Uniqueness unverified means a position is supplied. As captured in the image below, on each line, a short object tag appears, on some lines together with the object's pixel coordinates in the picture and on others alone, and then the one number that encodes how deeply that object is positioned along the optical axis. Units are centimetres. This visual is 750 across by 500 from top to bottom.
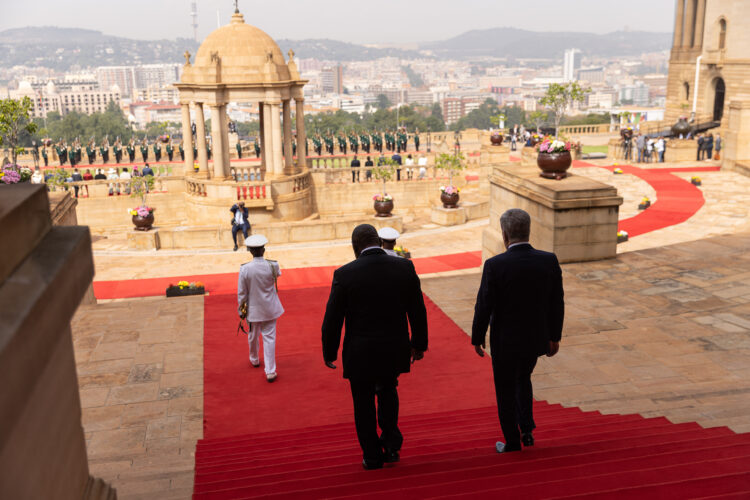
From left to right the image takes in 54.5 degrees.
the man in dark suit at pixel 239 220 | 2133
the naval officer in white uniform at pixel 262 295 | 830
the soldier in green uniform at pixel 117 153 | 4634
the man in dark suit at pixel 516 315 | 541
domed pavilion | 2598
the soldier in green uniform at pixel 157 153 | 4719
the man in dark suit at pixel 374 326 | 514
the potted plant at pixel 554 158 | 1319
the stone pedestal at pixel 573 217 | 1223
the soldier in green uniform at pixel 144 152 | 4827
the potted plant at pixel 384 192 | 2427
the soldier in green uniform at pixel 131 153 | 4766
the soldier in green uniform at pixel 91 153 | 4856
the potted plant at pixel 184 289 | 1543
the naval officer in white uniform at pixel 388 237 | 852
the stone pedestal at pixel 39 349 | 238
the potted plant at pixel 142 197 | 2238
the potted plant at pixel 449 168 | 2523
